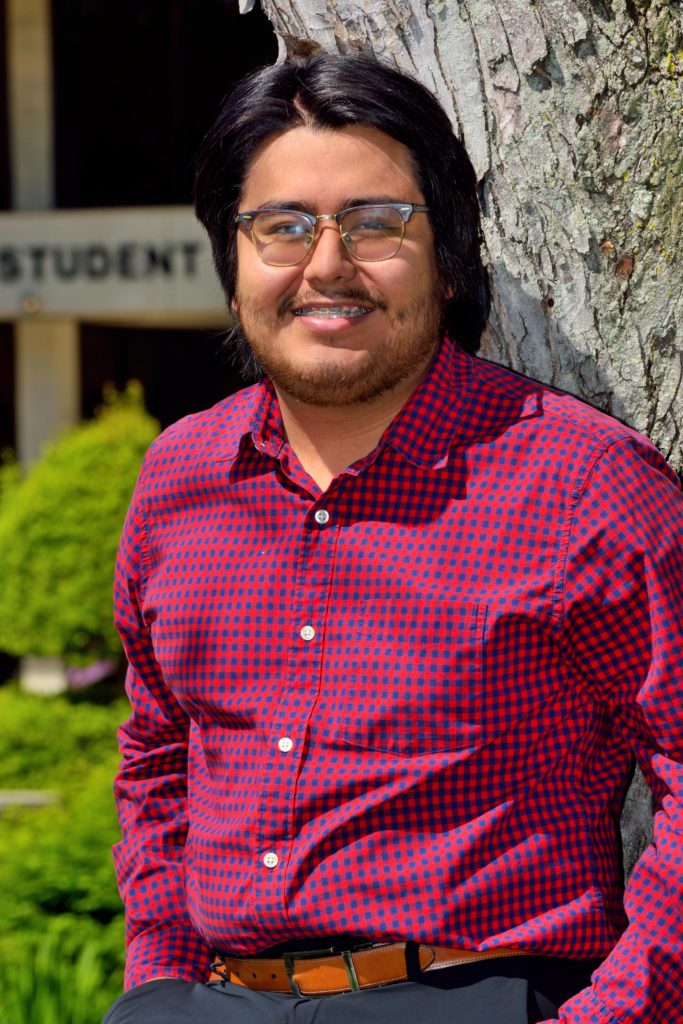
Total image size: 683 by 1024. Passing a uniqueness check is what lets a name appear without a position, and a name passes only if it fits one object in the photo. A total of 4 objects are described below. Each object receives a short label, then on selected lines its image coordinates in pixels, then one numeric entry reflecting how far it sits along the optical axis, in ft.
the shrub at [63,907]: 13.93
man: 6.31
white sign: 39.63
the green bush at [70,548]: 23.08
